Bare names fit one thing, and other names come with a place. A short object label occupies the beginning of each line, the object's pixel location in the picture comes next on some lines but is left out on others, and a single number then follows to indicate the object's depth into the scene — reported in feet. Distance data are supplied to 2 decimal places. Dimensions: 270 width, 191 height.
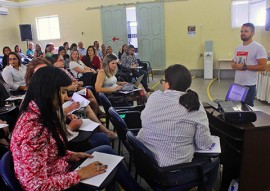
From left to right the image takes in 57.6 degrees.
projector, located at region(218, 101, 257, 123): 5.76
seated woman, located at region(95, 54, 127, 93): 11.34
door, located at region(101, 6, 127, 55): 28.50
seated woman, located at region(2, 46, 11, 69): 18.81
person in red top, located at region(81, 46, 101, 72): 19.97
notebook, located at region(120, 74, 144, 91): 11.12
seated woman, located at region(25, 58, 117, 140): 7.48
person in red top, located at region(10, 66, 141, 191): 3.78
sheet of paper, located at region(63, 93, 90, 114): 8.41
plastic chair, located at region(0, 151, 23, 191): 3.74
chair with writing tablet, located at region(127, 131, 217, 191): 4.92
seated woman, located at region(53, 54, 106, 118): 12.10
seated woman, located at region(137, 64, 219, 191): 4.94
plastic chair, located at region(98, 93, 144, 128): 9.07
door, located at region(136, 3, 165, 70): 27.48
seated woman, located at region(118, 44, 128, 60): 24.60
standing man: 9.41
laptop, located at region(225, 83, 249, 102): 6.96
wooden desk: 5.62
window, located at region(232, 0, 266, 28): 23.12
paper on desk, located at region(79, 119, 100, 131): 6.45
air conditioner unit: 29.97
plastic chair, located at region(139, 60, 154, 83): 23.88
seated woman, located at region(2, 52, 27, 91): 13.09
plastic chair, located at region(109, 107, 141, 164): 6.63
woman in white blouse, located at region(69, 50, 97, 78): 17.38
